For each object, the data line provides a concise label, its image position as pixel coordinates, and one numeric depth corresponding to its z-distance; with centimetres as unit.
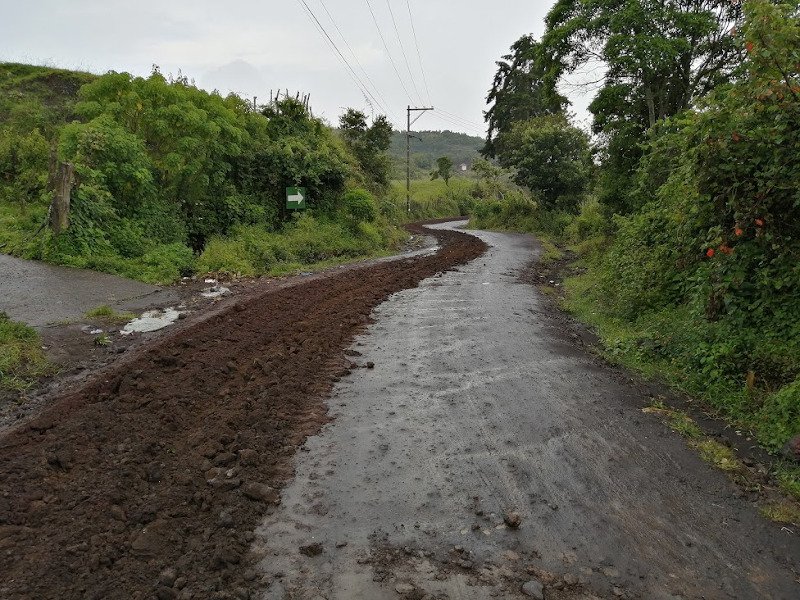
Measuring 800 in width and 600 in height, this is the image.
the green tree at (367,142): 2588
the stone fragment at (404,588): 311
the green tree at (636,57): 1396
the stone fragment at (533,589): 308
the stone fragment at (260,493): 395
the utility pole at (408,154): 3961
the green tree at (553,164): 3009
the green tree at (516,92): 4269
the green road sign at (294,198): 1773
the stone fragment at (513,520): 371
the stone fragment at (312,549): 342
